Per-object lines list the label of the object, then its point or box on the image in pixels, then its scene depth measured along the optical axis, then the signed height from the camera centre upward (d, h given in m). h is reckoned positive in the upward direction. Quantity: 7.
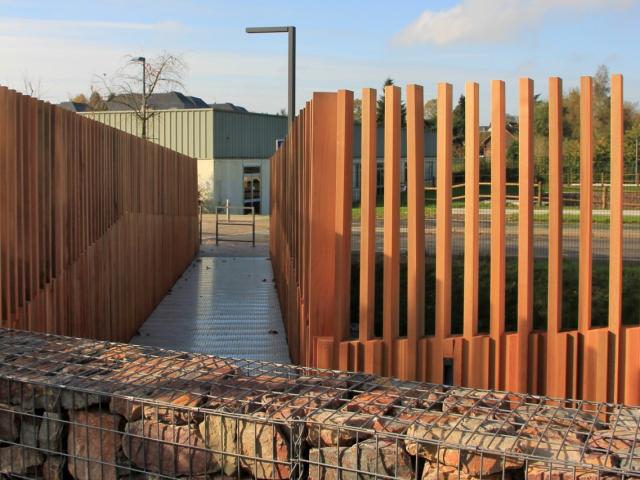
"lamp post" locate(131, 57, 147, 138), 37.22 +6.13
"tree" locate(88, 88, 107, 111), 48.72 +6.97
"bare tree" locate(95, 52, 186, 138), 37.66 +5.96
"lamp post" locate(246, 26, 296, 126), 15.76 +3.05
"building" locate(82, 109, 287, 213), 39.78 +3.39
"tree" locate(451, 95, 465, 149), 22.95 +2.99
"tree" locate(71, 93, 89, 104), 83.50 +11.96
